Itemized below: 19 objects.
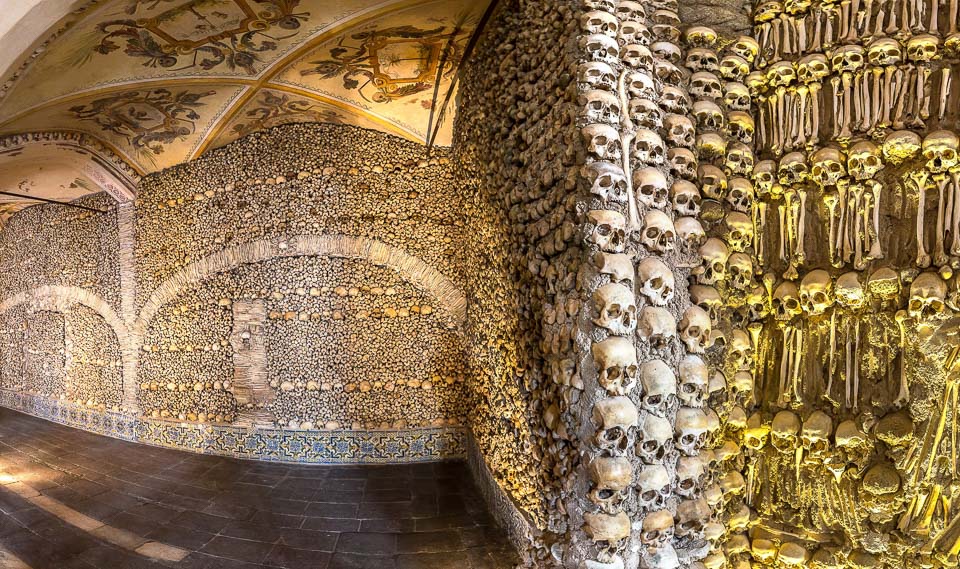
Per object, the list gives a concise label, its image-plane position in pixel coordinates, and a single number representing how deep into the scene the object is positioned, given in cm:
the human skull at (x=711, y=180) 209
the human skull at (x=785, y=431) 199
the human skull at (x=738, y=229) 208
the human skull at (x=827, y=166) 195
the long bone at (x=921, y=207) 177
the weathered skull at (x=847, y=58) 192
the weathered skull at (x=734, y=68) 215
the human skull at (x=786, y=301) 202
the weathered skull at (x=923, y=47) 181
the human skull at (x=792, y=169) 203
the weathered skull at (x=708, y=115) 213
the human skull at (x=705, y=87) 216
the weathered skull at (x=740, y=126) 213
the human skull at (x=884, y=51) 185
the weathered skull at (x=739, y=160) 213
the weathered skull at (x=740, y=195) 210
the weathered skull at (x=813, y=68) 200
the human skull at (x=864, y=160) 187
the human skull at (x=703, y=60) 217
